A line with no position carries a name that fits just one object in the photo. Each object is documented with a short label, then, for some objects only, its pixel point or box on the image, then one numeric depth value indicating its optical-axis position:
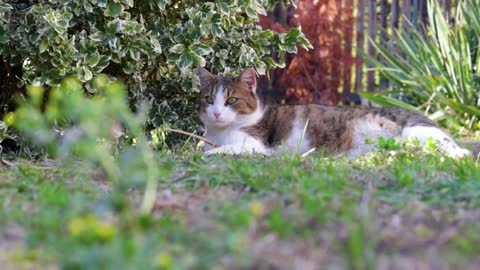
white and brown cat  4.65
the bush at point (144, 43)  4.23
